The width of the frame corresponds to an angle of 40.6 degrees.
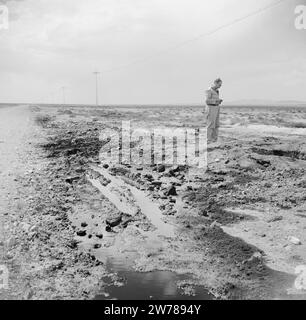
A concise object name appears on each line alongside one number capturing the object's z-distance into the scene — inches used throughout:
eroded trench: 196.1
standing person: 504.7
